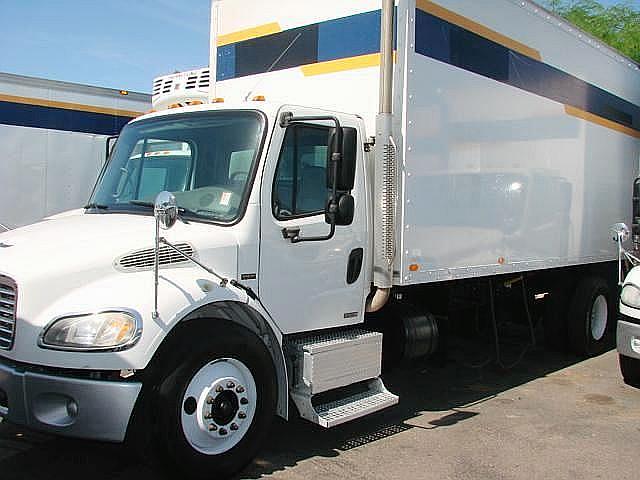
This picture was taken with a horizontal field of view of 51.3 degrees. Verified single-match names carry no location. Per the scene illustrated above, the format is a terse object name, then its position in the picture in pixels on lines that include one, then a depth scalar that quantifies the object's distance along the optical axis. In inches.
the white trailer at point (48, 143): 362.6
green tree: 622.2
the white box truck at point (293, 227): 145.7
